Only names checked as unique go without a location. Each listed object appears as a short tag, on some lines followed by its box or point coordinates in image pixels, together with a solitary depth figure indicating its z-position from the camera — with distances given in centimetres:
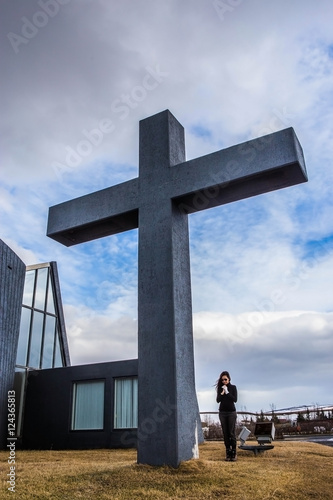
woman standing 680
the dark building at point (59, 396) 1446
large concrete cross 533
